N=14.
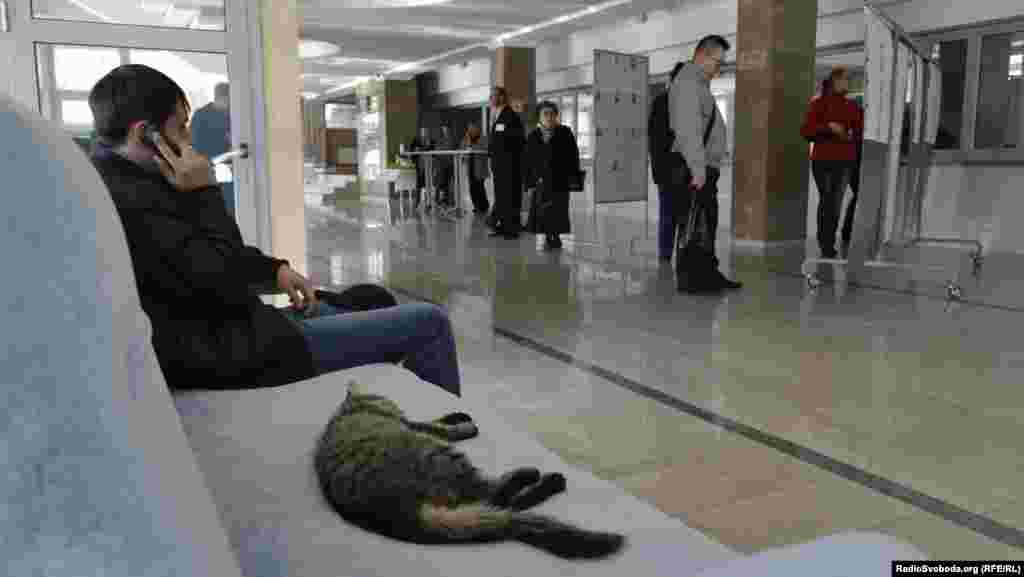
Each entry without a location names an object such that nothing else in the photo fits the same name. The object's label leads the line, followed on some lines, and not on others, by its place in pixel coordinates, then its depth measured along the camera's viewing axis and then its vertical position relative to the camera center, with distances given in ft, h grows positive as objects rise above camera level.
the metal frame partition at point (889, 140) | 13.69 +0.47
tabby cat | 3.07 -1.32
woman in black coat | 24.47 -0.24
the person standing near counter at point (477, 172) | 39.83 -0.29
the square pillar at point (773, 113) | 23.18 +1.52
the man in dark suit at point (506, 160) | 28.50 +0.21
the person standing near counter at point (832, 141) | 18.83 +0.60
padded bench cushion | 2.85 -1.37
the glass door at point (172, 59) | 11.63 +1.58
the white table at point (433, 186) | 38.67 -1.01
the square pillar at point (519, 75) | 40.24 +4.49
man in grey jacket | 15.10 +0.46
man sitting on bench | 4.66 -0.70
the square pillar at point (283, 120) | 12.80 +0.72
